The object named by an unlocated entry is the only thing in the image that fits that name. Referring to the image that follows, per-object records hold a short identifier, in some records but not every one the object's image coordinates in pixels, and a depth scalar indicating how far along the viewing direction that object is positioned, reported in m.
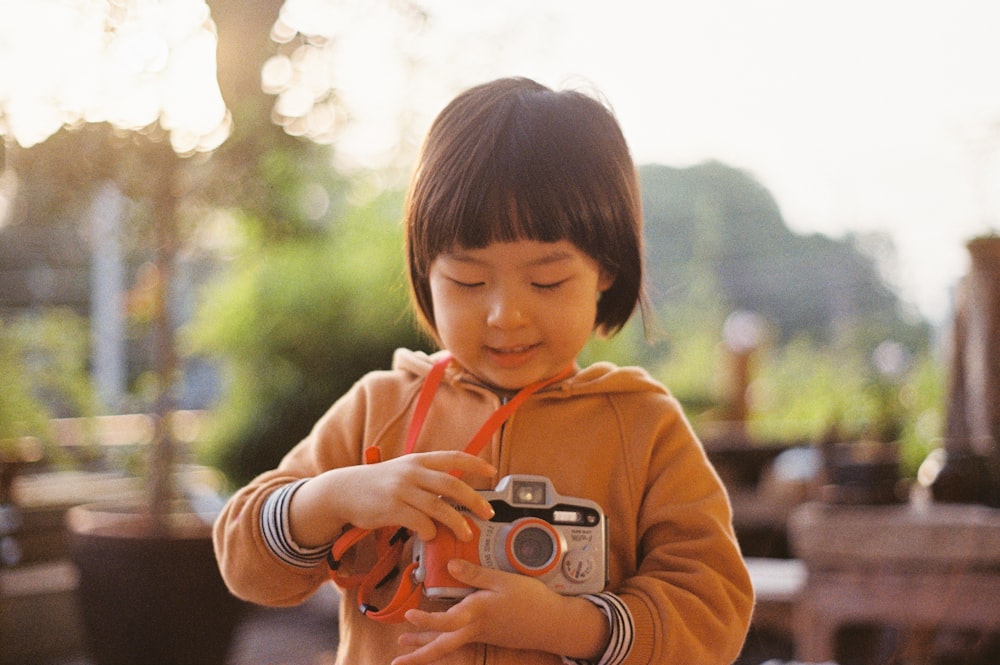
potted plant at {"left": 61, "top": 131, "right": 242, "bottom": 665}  1.81
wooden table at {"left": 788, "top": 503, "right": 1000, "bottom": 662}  1.77
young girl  0.72
